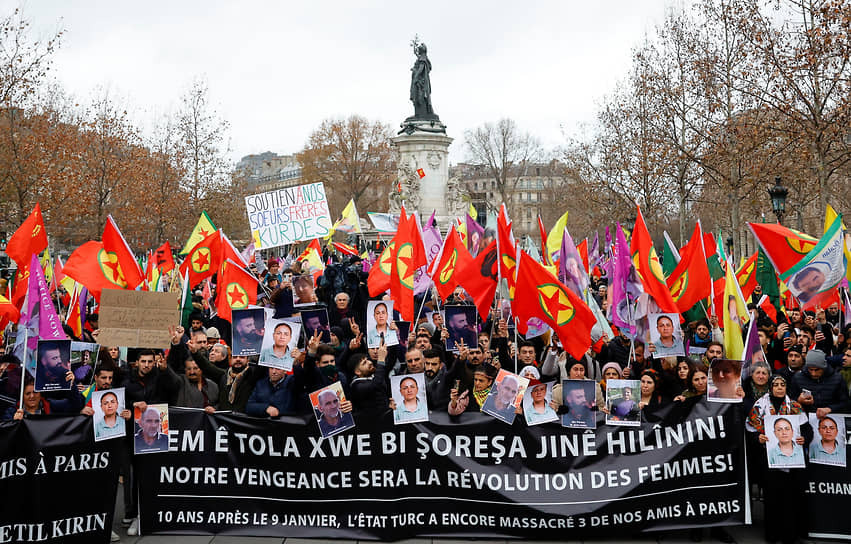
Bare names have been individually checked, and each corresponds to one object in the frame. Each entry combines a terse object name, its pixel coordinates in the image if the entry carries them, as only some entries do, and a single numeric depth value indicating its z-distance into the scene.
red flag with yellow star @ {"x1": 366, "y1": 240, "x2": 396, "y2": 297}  11.64
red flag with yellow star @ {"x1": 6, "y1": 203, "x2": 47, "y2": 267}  9.12
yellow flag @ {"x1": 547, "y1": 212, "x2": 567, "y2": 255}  13.38
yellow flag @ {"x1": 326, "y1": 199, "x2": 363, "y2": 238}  18.38
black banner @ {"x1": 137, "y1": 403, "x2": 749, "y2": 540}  6.77
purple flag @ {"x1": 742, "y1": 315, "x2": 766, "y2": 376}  6.90
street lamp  16.44
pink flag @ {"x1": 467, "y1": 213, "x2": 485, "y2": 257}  11.95
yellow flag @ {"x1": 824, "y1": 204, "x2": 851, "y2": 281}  9.75
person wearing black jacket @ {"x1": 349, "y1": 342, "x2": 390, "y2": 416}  7.02
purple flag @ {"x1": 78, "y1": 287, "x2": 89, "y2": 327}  10.72
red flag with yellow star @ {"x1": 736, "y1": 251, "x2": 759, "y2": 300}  13.03
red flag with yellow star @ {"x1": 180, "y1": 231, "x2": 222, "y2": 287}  12.43
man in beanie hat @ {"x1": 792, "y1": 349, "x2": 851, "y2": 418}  7.15
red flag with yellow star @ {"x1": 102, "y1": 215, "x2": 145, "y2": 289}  9.37
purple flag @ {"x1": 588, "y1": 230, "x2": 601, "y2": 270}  19.74
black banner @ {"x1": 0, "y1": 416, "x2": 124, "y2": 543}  6.43
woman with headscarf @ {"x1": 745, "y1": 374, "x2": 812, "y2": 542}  6.62
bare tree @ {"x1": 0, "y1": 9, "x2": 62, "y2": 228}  23.98
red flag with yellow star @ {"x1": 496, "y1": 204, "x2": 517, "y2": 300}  8.11
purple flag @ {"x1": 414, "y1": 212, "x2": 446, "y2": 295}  14.43
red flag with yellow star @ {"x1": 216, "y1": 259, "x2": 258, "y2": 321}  10.70
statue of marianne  44.16
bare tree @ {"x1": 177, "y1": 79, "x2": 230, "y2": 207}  40.34
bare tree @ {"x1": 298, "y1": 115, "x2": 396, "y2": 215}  73.50
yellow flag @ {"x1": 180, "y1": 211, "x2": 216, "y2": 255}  14.59
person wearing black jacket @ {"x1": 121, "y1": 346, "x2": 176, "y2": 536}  7.02
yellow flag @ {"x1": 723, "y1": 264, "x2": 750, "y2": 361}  7.66
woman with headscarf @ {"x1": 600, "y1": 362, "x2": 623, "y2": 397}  7.26
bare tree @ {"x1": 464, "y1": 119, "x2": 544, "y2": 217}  69.38
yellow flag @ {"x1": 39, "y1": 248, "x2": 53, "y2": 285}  12.30
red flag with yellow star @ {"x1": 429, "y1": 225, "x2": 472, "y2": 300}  10.51
